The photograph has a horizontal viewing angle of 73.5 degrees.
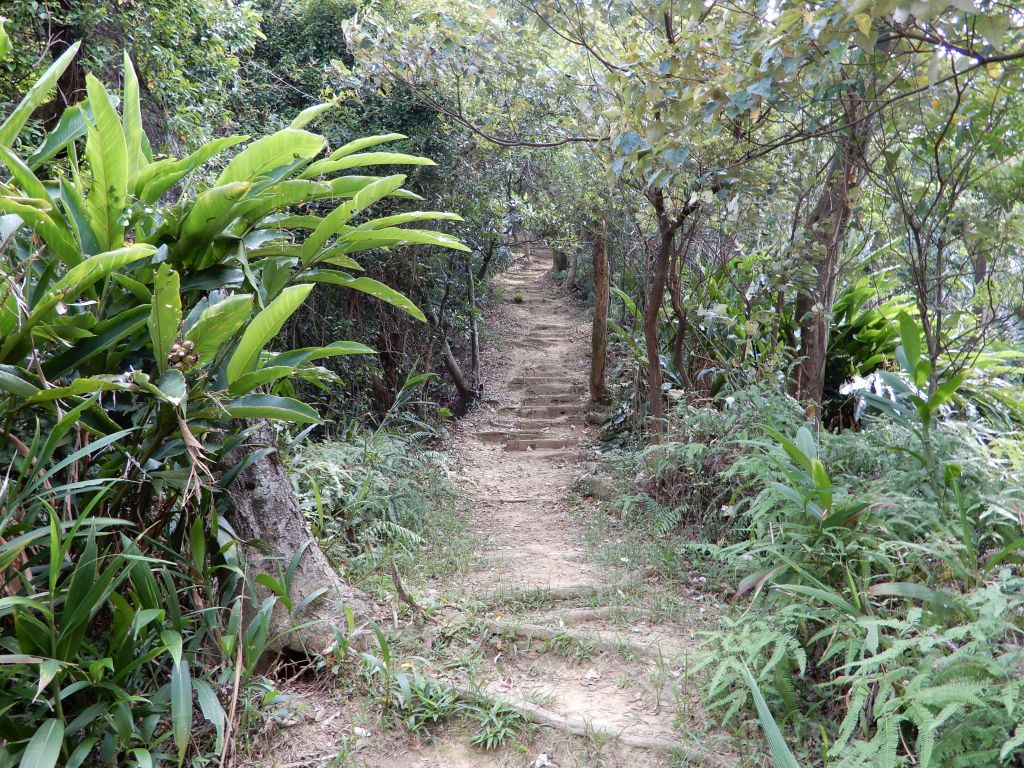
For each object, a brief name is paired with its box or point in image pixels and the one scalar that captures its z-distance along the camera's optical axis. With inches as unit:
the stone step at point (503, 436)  296.4
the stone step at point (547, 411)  326.3
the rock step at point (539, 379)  364.8
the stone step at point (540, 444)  285.0
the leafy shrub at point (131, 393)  70.9
